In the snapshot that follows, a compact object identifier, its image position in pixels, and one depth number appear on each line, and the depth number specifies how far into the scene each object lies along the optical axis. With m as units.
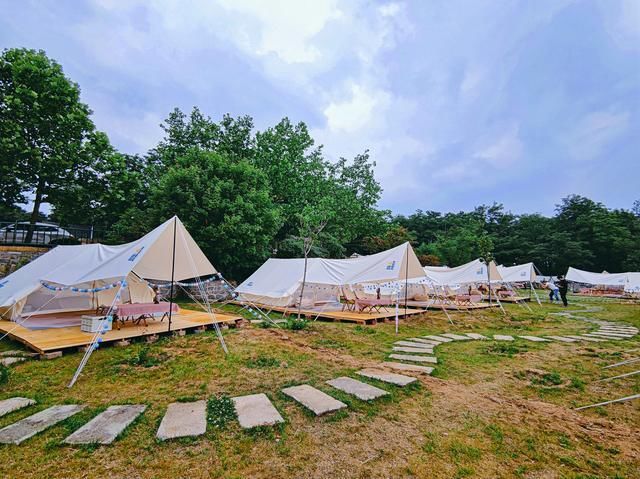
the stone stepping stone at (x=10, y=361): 4.81
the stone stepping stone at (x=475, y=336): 7.44
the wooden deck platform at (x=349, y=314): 9.51
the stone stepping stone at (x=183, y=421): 2.67
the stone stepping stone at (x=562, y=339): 7.13
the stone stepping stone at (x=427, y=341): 6.67
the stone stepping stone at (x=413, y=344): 6.26
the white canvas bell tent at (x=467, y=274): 14.14
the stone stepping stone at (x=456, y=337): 7.18
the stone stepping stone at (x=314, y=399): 3.14
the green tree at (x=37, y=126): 11.94
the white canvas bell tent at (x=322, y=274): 9.38
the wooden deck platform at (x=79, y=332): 5.54
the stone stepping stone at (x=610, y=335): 7.61
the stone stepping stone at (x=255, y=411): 2.86
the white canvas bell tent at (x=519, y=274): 18.48
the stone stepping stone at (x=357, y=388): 3.50
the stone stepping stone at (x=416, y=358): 5.14
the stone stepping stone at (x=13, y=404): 3.19
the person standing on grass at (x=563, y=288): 15.87
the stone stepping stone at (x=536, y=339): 7.09
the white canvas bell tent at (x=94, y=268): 6.20
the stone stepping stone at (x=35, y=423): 2.62
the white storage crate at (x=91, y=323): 6.43
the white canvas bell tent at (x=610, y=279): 21.42
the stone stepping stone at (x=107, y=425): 2.56
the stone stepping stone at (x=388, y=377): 3.93
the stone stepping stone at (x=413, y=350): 5.81
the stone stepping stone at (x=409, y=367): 4.57
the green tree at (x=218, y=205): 12.77
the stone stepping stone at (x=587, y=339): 7.12
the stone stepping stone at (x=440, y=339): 6.92
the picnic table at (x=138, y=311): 6.84
